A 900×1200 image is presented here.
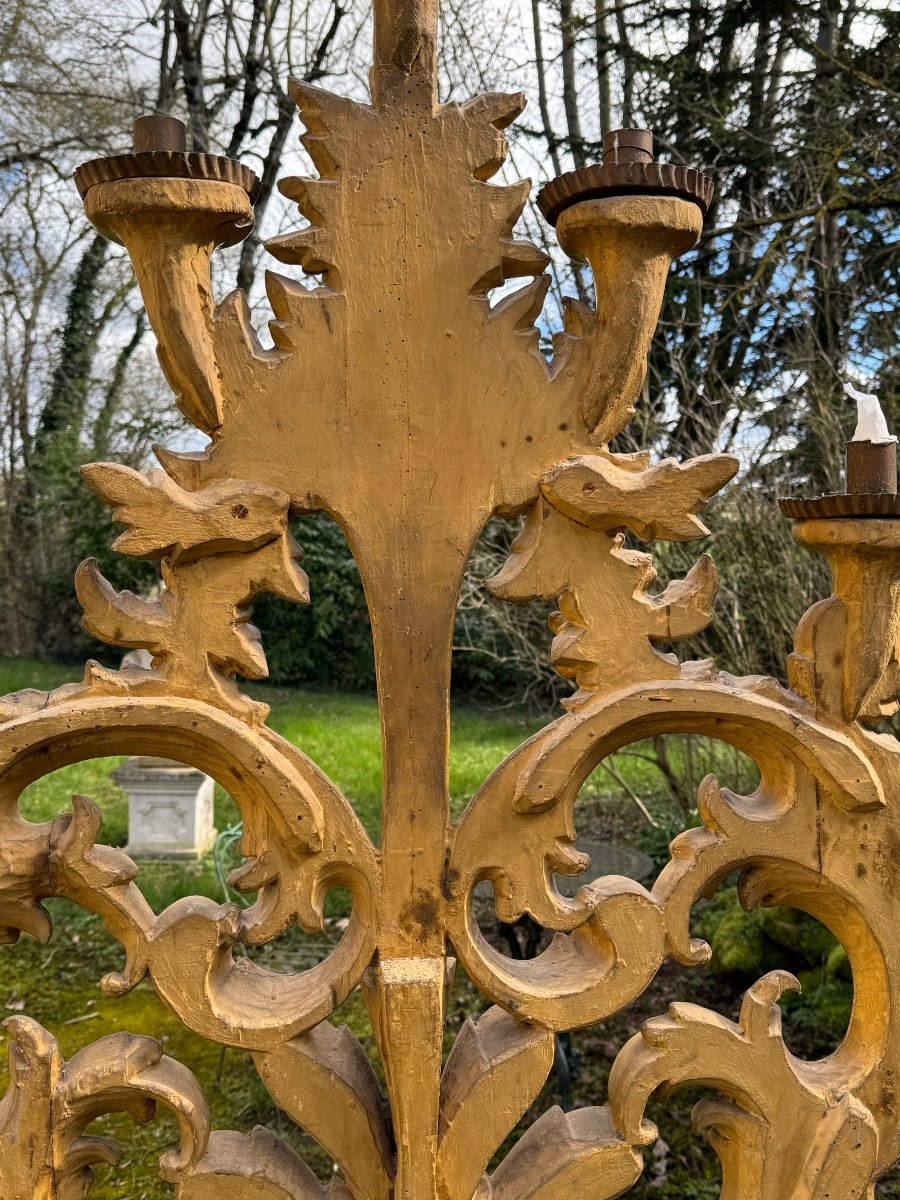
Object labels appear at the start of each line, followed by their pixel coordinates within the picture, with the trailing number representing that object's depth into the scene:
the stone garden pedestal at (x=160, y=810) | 5.32
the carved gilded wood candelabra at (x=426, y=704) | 1.07
